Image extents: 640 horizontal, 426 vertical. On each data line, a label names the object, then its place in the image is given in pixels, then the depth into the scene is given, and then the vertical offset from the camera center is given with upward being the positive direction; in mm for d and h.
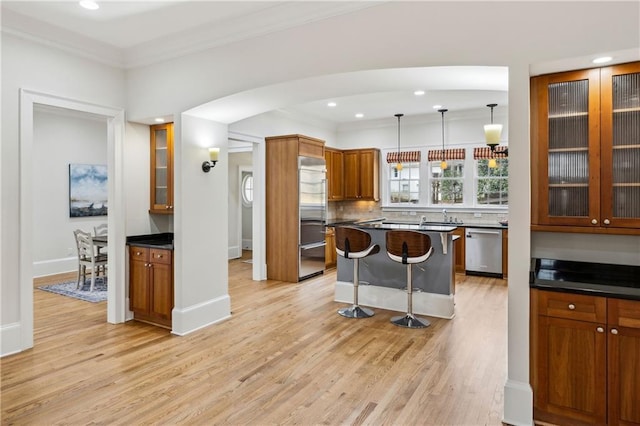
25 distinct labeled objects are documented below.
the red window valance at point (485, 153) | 6759 +1108
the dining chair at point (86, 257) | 5796 -695
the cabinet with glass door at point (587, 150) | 2373 +400
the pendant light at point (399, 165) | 7750 +968
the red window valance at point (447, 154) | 7488 +1153
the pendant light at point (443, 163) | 7266 +939
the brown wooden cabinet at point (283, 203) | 6441 +159
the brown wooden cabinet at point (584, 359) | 2191 -896
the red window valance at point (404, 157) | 7863 +1160
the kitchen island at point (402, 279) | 4633 -873
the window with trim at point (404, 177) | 7952 +750
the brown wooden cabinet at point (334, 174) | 7926 +830
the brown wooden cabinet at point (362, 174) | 8094 +823
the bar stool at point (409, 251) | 4082 -427
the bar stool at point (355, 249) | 4492 -440
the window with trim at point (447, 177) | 7551 +721
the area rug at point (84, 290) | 5516 -1199
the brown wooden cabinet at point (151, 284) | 4223 -825
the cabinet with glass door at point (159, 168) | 4680 +559
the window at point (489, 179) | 7223 +634
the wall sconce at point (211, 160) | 4285 +603
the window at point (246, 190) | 9797 +574
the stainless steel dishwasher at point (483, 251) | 6699 -716
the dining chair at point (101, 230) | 7029 -321
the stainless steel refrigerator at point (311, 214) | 6496 -32
